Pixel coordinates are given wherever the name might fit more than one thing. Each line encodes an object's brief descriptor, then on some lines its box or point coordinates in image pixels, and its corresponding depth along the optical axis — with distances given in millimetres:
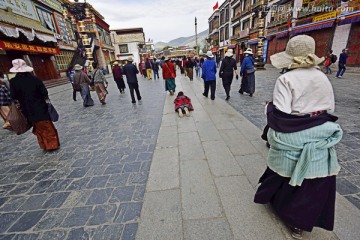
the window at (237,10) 29388
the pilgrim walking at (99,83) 7371
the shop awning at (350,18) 11127
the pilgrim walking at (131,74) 6820
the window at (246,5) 26059
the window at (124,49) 42812
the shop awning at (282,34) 17894
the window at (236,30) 30525
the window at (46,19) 15525
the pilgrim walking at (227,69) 6266
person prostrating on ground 5230
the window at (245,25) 26706
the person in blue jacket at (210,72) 6238
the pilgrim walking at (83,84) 7043
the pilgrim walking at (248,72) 6616
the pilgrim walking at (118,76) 9172
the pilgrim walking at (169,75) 7762
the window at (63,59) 17422
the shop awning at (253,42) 23497
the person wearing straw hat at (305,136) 1357
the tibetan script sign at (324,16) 12952
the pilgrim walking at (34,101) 3143
